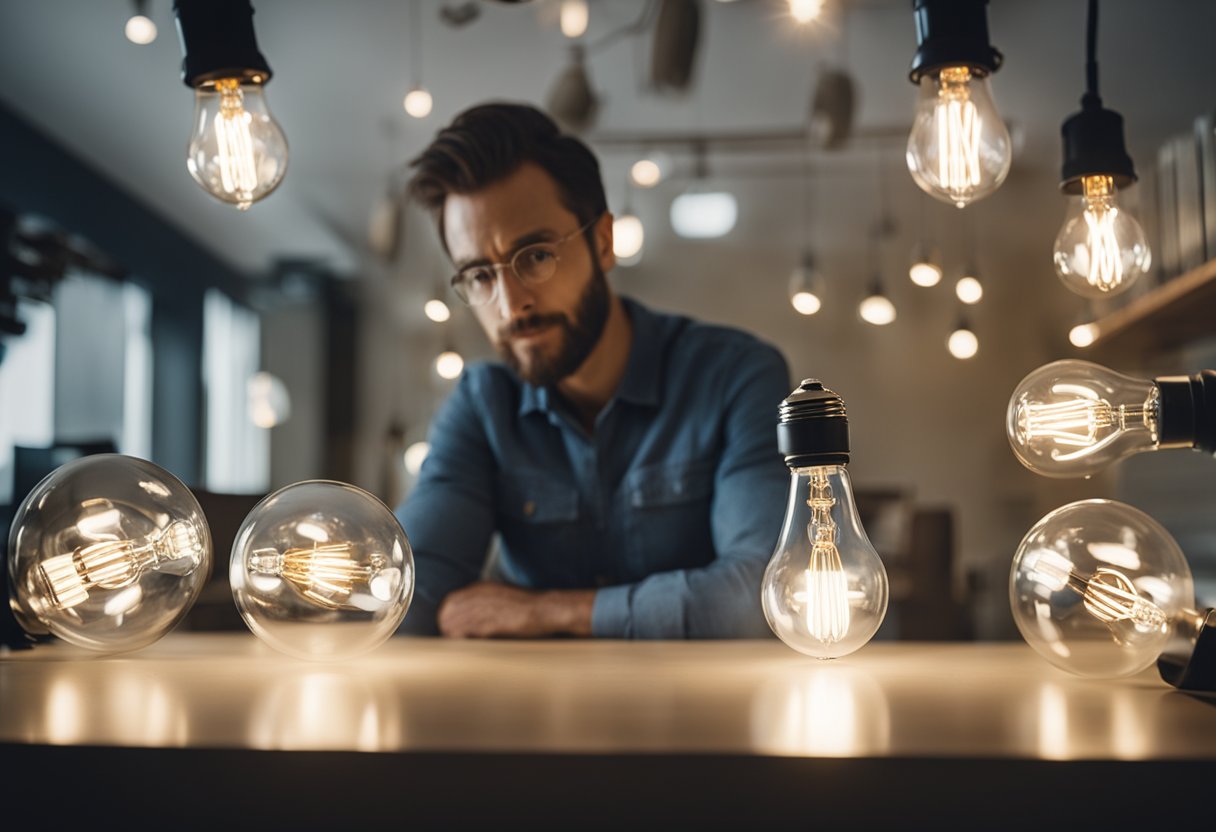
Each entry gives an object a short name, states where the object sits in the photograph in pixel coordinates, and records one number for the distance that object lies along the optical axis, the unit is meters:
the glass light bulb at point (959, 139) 0.96
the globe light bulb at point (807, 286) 5.40
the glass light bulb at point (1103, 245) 1.02
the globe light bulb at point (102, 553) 0.88
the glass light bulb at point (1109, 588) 0.80
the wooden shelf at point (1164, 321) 2.38
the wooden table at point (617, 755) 0.56
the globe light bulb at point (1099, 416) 0.81
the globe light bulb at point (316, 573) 0.86
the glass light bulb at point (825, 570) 0.85
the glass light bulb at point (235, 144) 1.05
